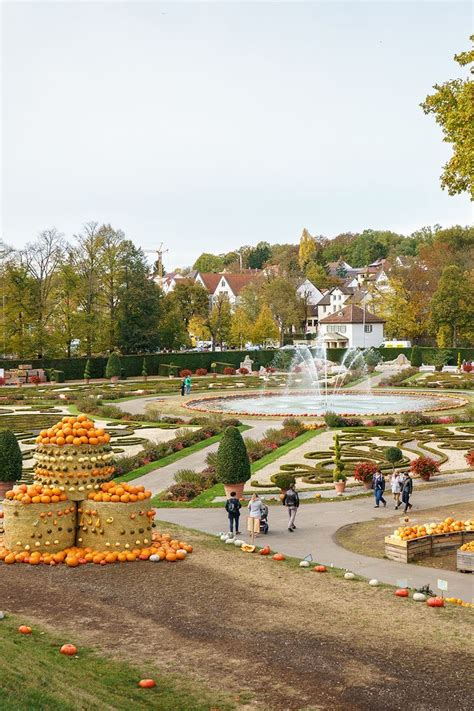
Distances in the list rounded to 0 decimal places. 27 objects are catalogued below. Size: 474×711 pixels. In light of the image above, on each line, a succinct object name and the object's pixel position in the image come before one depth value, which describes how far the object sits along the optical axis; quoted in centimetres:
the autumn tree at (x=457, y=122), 2481
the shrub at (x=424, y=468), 2786
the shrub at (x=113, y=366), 7262
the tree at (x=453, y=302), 9088
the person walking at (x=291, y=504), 2172
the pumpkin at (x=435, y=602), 1460
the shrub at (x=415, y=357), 8719
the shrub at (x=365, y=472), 2722
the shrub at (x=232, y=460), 2472
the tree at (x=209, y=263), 19338
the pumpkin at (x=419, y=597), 1493
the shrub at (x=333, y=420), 4025
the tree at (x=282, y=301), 11100
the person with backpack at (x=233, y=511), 2075
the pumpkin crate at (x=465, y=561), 1758
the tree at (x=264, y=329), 9894
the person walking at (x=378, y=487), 2431
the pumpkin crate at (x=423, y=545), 1853
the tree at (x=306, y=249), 17112
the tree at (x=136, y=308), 8131
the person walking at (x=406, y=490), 2367
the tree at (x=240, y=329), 9900
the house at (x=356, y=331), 10444
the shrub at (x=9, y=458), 2636
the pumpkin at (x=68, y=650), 1213
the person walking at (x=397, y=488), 2419
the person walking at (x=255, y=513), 2064
